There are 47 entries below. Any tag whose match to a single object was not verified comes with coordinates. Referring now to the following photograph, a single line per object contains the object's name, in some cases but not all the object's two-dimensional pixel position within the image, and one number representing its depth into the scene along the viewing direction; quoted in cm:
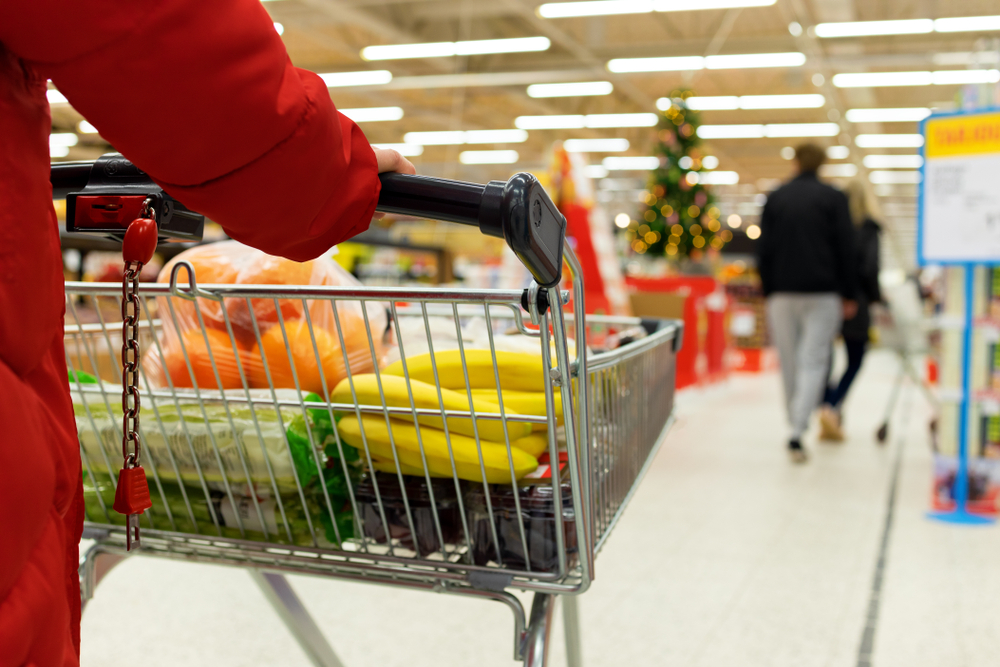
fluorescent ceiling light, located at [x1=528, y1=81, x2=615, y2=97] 1210
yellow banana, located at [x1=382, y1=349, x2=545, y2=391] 98
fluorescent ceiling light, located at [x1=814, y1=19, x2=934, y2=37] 845
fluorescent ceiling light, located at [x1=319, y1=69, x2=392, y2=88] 1161
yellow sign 295
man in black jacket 414
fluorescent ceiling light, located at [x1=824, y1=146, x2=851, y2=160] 1609
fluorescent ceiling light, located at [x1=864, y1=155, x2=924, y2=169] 1634
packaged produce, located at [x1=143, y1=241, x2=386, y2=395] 107
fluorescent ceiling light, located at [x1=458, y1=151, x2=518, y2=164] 1831
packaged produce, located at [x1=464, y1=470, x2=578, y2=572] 92
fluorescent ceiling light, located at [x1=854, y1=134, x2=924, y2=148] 1410
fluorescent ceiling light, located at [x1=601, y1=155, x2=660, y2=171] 1769
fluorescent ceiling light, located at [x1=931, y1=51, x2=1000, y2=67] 891
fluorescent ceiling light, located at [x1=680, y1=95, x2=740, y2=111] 1215
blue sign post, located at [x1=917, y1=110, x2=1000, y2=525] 298
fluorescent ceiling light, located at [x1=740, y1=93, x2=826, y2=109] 1232
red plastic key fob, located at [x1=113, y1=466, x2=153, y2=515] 68
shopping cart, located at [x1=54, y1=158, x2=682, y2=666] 87
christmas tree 621
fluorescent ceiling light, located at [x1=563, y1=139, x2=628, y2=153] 1590
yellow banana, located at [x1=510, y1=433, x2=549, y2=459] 96
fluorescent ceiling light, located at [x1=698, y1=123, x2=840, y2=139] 1392
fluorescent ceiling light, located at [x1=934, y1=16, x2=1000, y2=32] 835
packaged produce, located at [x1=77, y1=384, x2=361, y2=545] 99
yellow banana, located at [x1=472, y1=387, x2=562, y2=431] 96
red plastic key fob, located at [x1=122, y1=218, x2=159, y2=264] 66
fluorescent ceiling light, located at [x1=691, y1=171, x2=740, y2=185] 1953
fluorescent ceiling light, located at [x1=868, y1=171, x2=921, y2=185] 1841
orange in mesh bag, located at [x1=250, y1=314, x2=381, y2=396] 105
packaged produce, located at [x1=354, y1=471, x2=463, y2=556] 98
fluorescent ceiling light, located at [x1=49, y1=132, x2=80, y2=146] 1222
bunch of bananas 94
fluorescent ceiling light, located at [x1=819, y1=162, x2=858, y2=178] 1806
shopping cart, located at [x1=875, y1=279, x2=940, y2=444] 479
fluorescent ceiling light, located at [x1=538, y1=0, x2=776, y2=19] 778
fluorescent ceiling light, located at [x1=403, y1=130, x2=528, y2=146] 1564
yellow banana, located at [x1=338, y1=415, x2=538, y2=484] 93
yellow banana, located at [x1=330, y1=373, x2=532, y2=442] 95
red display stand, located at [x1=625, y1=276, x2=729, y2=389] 632
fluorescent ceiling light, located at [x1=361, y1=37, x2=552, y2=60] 945
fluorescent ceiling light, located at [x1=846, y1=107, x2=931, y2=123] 1226
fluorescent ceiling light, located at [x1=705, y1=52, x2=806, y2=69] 947
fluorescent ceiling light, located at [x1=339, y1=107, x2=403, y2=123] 1376
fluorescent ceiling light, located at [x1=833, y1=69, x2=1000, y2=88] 1028
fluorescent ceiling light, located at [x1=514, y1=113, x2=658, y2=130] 1398
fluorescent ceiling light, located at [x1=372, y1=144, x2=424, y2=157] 1708
